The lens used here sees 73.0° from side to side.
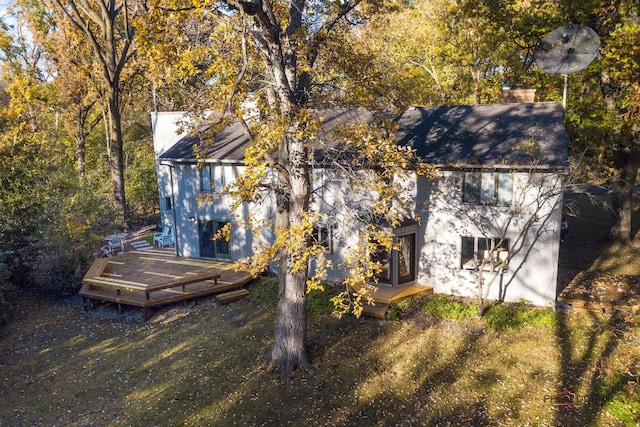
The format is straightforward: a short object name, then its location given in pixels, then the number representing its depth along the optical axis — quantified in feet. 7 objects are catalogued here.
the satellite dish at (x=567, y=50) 47.85
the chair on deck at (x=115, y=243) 67.73
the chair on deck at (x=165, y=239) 70.85
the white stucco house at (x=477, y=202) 44.16
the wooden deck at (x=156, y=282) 49.32
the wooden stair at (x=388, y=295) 44.01
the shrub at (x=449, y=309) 43.73
